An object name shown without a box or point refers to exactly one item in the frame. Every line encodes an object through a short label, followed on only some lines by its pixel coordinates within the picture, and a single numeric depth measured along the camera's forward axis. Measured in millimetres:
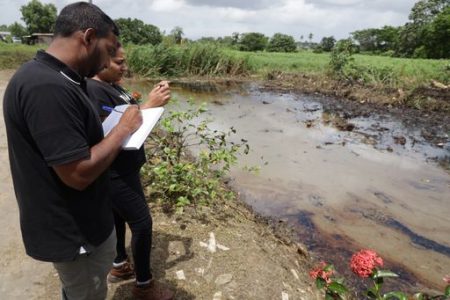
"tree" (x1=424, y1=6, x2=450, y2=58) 35844
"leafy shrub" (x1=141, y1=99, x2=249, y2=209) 3803
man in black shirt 1277
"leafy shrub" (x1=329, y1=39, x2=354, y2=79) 16578
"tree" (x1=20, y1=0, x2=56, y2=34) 44844
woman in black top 2133
